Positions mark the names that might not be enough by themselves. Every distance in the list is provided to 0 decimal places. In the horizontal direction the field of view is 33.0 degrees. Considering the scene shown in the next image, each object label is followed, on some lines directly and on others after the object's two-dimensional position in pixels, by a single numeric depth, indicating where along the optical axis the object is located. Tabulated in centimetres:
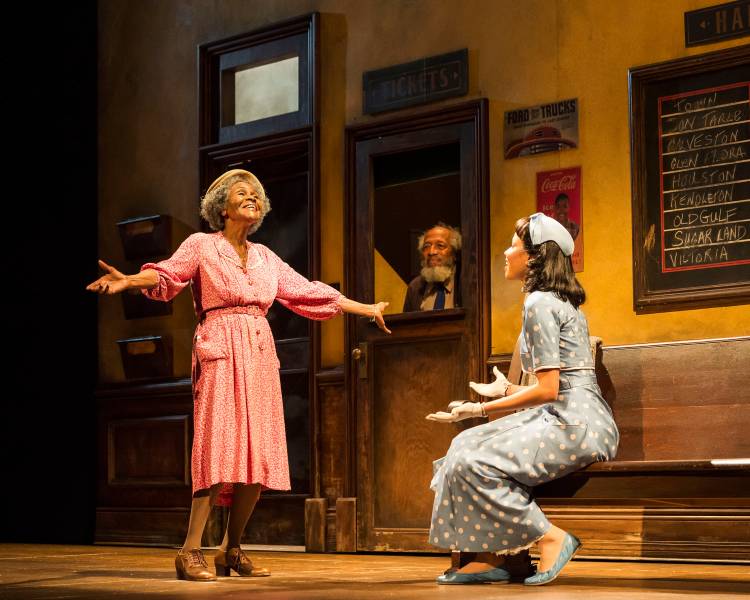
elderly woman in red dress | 459
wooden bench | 527
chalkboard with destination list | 541
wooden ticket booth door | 619
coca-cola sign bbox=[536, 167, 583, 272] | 586
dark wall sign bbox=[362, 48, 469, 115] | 632
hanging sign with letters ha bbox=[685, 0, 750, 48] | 545
